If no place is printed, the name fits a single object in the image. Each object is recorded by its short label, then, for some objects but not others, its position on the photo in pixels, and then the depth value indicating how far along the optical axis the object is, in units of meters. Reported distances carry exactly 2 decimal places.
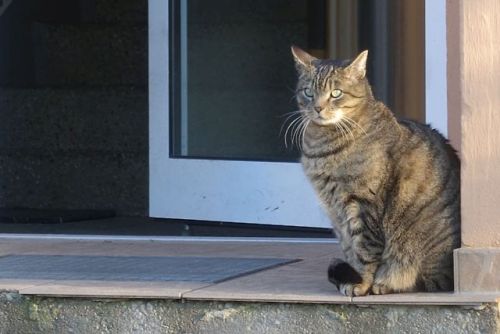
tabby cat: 6.98
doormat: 7.69
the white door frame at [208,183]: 9.99
